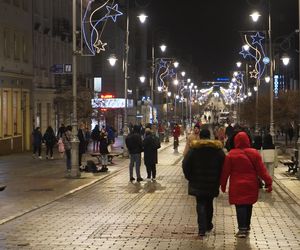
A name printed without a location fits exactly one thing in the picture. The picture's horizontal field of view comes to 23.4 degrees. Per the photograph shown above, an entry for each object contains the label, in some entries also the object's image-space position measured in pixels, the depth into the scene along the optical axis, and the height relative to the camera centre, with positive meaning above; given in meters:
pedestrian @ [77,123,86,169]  26.36 -0.98
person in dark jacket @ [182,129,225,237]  11.36 -0.83
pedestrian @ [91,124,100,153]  38.79 -0.94
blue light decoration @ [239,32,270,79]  41.88 +4.35
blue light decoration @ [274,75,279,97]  85.96 +4.15
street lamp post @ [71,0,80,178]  23.89 -0.79
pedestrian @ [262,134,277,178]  21.84 -1.06
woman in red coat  11.35 -0.93
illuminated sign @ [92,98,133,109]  49.53 +1.08
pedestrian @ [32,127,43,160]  34.75 -1.16
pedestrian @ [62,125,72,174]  25.11 -0.98
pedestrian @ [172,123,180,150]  44.75 -1.16
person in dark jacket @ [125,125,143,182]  22.62 -1.02
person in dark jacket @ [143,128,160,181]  22.62 -1.01
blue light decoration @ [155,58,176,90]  71.07 +5.27
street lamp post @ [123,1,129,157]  36.62 -0.61
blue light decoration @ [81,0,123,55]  28.49 +3.23
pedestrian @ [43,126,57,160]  34.56 -1.11
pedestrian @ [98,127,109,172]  28.52 -1.28
